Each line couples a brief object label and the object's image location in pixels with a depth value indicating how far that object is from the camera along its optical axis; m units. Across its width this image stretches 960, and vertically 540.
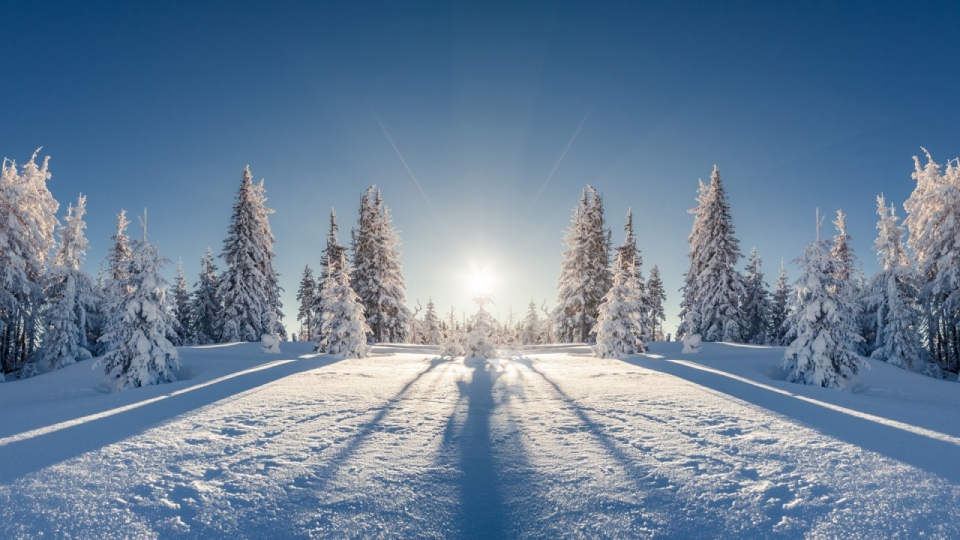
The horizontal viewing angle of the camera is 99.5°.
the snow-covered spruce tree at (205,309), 30.73
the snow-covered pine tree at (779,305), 32.34
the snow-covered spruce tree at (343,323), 17.14
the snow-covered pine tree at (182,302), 34.50
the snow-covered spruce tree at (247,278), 27.05
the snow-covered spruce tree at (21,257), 14.27
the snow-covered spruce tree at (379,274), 30.31
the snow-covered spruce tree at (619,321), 17.20
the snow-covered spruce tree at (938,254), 14.83
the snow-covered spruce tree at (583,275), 30.17
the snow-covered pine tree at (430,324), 54.19
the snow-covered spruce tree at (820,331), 10.00
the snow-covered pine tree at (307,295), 41.16
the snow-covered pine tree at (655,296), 40.88
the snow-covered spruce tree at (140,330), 10.23
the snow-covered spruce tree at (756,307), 30.11
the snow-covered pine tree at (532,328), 67.38
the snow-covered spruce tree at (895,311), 15.80
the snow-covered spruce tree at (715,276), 26.53
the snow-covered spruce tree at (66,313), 15.02
